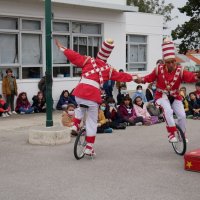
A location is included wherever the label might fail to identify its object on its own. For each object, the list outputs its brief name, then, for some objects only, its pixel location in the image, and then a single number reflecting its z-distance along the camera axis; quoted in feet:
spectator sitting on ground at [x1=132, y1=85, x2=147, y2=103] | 51.50
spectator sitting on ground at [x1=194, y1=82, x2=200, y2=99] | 49.73
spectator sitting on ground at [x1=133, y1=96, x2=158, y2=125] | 43.09
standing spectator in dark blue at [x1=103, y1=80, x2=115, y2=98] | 59.67
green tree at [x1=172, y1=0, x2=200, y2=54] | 133.39
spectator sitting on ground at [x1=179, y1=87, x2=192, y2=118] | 48.86
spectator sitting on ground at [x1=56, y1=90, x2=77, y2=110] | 56.03
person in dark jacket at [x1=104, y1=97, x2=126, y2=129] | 39.62
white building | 53.83
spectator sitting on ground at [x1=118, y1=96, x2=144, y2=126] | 42.12
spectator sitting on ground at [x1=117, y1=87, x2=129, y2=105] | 54.90
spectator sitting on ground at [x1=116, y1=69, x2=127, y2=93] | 58.61
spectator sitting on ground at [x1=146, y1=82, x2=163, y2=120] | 45.93
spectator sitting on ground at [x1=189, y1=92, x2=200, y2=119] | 48.24
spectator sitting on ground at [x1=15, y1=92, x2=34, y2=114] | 51.42
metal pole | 32.17
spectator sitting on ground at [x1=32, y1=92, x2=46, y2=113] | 52.42
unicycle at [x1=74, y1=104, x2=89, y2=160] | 26.86
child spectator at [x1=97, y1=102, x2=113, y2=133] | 37.29
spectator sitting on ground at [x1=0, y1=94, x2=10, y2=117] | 48.17
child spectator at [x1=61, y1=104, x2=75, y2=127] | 37.81
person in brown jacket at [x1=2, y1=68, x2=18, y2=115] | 50.52
